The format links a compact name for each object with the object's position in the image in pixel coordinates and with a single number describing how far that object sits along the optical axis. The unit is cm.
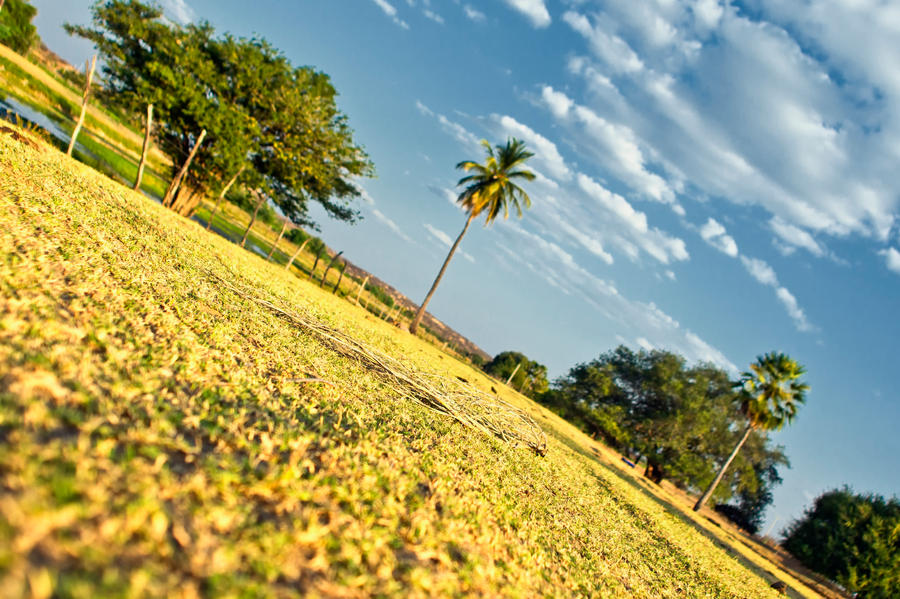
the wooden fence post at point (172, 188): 1500
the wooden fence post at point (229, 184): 1613
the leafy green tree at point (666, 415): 2597
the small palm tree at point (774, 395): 2169
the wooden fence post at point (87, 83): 1199
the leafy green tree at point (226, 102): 1458
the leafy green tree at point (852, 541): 2073
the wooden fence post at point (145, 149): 1290
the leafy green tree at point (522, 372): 3816
